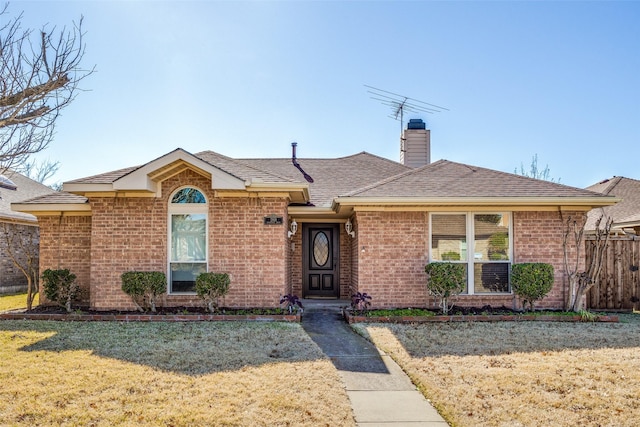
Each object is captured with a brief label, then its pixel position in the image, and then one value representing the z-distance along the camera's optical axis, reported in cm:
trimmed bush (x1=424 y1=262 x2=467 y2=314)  930
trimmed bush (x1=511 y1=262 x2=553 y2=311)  939
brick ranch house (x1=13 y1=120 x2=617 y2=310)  981
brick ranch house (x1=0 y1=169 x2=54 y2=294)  1509
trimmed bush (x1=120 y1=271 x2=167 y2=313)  932
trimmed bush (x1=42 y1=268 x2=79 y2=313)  980
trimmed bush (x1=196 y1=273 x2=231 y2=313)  924
